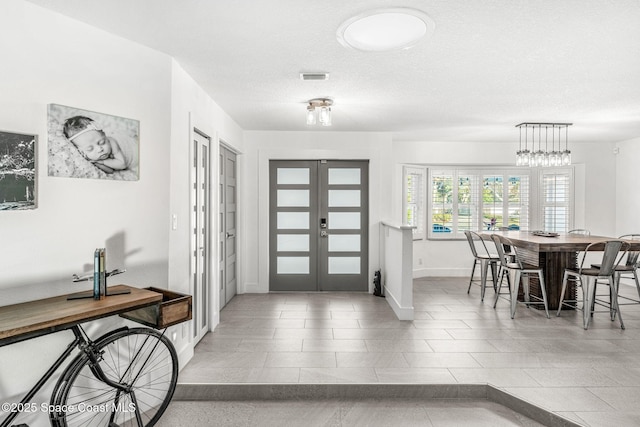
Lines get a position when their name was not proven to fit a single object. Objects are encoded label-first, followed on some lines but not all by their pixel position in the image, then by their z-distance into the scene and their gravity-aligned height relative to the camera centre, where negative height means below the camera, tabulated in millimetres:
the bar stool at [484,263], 5247 -820
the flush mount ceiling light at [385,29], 2172 +1102
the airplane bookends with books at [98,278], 2053 -404
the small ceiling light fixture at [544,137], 5133 +1083
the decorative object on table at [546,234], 5168 -386
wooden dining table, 4359 -644
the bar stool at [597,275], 3914 -747
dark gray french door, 5707 -301
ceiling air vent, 3166 +1096
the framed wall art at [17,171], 1931 +174
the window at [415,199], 6652 +118
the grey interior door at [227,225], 4723 -263
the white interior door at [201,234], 3473 -281
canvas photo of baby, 2158 +371
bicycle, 1873 -1086
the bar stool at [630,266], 4158 -681
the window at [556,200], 6637 +111
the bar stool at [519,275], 4359 -842
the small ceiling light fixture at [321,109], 3891 +1010
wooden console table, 1608 -516
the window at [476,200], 6750 +104
